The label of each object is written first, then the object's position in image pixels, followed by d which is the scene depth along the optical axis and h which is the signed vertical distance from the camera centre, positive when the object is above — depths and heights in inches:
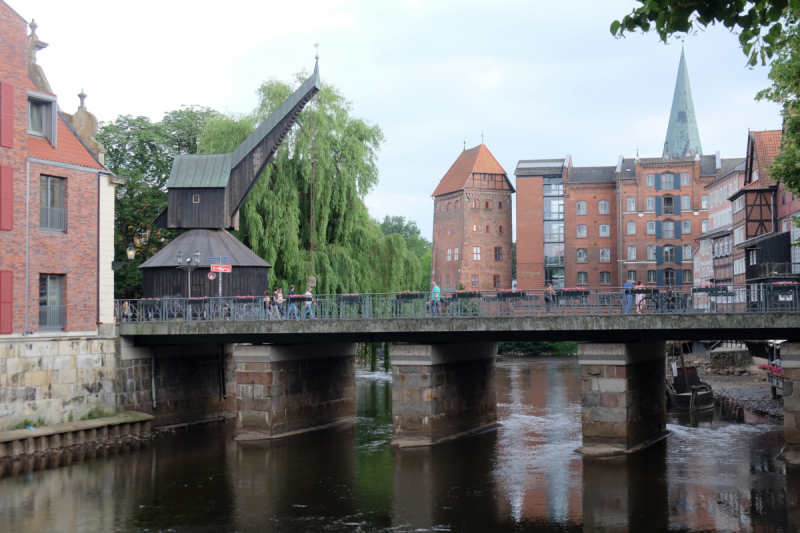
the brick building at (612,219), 3253.0 +325.0
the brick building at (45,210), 1043.9 +126.9
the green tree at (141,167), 1643.7 +282.1
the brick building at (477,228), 3526.1 +317.0
